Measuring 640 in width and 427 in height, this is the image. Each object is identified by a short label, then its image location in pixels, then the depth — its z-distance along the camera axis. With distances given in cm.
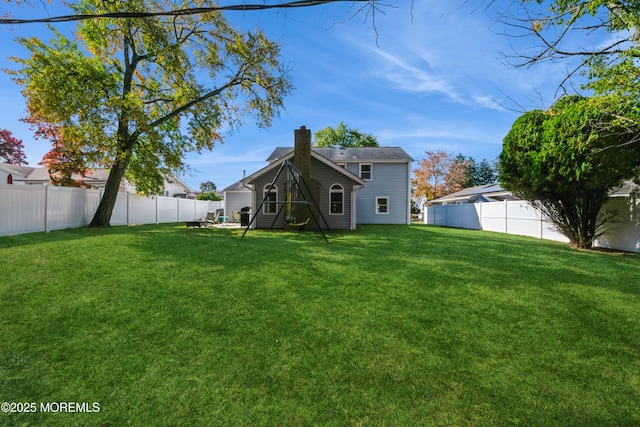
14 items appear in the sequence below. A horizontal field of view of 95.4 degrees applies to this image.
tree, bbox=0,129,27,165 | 4050
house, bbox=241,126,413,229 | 1312
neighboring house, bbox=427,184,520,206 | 2622
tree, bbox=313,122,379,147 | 4378
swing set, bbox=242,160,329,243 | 1197
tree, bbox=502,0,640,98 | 493
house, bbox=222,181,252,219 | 2458
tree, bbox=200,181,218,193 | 8256
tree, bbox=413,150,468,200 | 3941
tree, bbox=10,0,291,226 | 1062
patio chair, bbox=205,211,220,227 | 2192
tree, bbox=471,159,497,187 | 5672
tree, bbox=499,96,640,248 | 774
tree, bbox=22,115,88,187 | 1608
